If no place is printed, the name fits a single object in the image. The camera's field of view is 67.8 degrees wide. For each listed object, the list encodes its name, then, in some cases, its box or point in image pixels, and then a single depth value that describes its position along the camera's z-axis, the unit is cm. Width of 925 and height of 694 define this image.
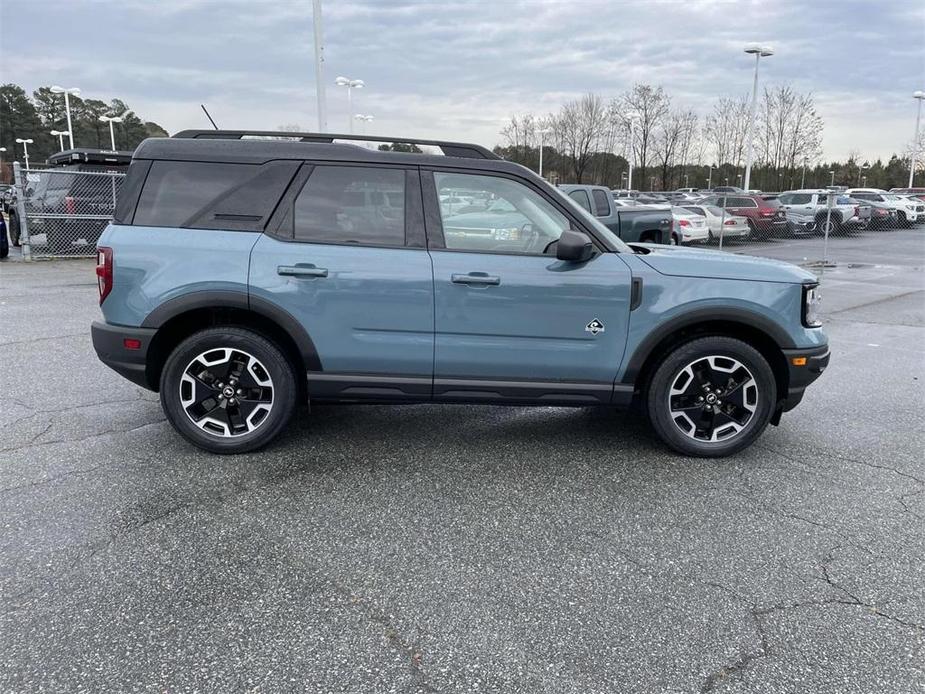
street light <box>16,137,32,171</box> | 7913
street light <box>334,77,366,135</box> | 3581
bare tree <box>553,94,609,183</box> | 6238
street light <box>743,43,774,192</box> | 3484
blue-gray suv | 408
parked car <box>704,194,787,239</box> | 2400
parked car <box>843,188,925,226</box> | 3166
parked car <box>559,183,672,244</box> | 1236
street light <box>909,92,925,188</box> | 5541
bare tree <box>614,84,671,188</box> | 5675
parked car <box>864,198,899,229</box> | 3000
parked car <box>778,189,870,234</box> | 2675
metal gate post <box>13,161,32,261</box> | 1368
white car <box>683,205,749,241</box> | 2197
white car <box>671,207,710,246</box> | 2111
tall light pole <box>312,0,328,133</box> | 1504
